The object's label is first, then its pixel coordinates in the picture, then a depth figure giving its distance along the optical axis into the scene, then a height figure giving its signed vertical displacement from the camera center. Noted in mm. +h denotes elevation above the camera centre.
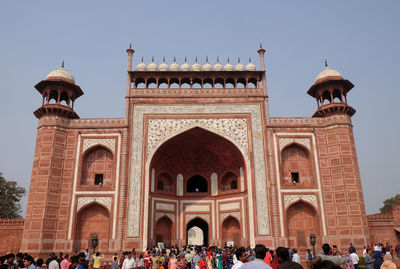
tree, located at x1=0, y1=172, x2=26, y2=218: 28069 +3522
